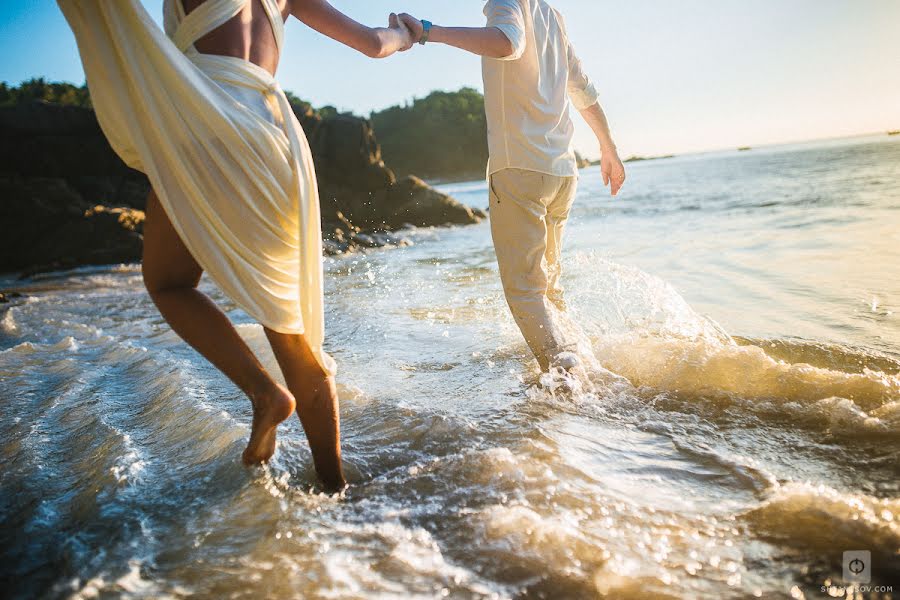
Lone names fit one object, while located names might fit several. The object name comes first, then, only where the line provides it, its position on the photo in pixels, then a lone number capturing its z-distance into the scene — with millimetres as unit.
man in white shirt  3115
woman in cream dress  1639
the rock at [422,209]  20906
